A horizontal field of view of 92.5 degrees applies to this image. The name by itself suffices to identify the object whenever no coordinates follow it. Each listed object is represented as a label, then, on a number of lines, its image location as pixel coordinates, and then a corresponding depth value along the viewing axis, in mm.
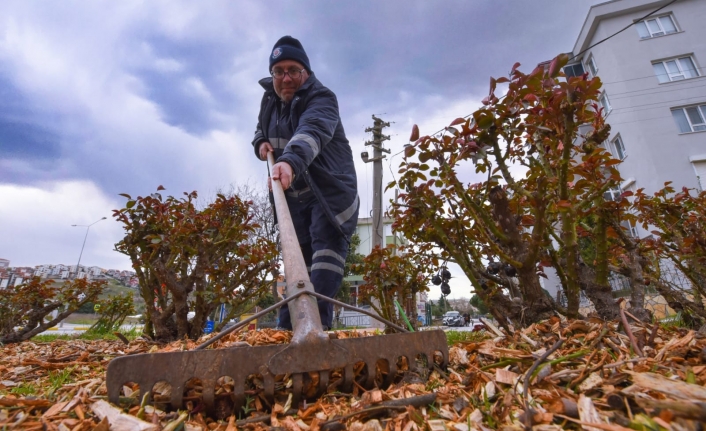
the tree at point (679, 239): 2414
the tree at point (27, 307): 5148
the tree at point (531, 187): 1627
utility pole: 10198
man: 2617
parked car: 22562
